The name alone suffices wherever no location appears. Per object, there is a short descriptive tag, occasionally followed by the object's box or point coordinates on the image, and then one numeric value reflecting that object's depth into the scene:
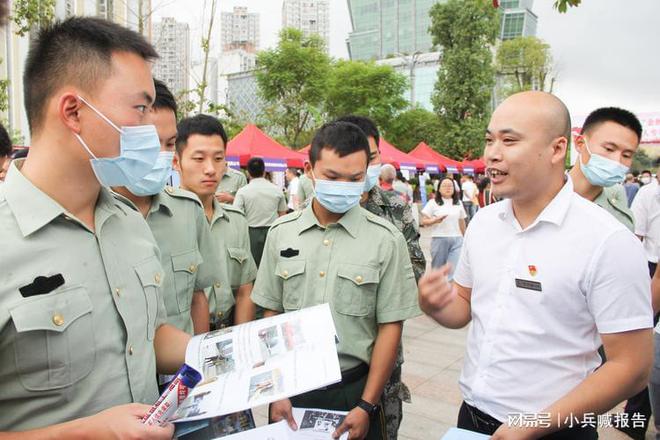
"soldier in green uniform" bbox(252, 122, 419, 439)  2.12
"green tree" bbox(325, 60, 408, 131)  34.41
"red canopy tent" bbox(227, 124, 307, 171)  10.83
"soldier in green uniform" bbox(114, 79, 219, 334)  2.19
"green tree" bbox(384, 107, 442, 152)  38.56
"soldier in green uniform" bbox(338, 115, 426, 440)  3.21
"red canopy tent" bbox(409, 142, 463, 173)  20.92
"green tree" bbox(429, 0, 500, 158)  31.52
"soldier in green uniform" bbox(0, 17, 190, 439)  1.21
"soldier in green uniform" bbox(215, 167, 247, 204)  6.38
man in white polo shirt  1.56
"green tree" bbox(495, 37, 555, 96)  39.09
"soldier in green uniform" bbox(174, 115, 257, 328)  2.72
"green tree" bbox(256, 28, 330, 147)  26.94
